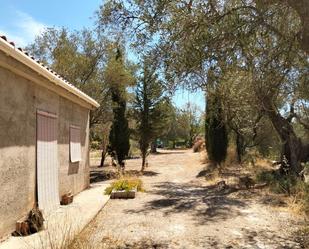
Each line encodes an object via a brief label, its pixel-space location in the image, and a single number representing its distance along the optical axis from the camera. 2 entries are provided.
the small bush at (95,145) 23.49
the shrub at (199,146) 22.14
